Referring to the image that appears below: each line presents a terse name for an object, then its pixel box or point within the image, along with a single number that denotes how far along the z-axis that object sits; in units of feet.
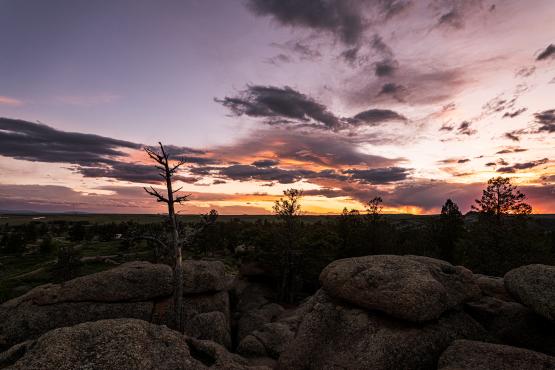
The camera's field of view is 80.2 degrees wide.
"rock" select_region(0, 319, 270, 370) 33.83
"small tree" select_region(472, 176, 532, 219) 155.12
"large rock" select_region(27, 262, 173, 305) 80.59
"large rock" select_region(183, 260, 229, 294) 97.40
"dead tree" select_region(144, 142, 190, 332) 78.74
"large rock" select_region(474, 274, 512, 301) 61.34
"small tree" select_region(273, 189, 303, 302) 156.15
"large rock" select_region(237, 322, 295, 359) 76.48
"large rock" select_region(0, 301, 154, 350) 72.33
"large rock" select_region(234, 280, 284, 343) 100.78
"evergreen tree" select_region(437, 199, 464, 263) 224.33
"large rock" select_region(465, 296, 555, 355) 47.21
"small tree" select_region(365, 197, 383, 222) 187.35
